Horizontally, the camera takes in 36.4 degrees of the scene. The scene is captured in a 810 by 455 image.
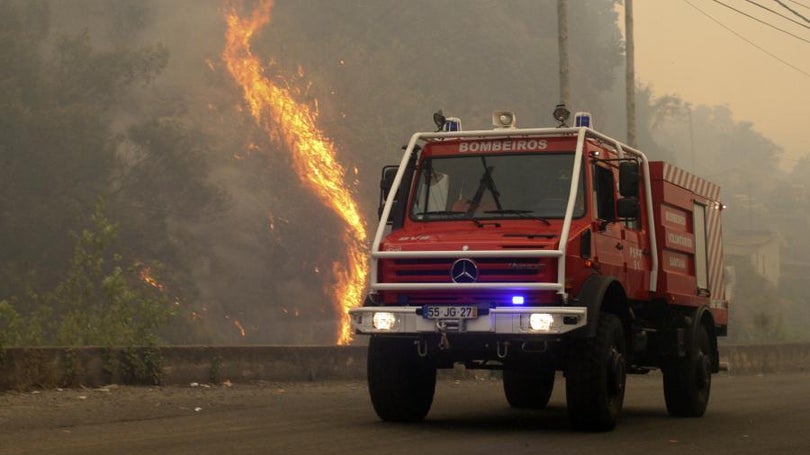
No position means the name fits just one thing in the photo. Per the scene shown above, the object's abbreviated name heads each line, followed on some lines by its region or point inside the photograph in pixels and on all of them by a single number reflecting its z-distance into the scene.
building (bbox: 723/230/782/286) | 83.97
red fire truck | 11.38
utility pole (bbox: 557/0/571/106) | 25.06
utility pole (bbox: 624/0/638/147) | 29.64
